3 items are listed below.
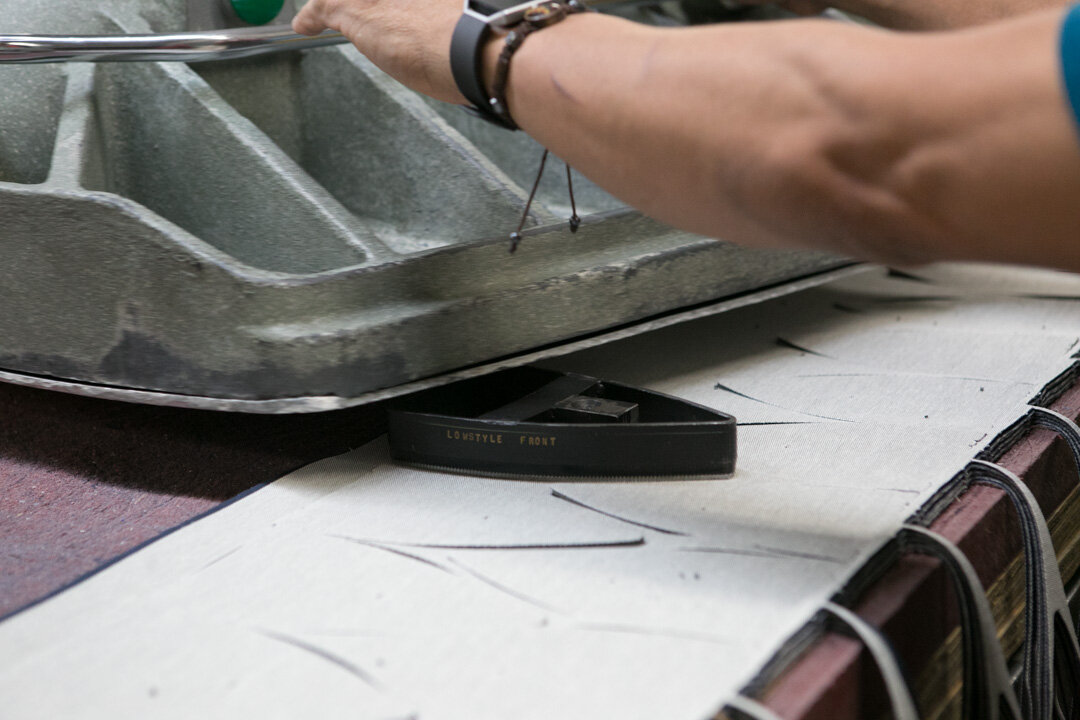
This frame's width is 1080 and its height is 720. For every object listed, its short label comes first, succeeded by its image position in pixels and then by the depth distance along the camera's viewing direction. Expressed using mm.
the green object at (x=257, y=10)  1923
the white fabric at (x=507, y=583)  1508
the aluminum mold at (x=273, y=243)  1696
